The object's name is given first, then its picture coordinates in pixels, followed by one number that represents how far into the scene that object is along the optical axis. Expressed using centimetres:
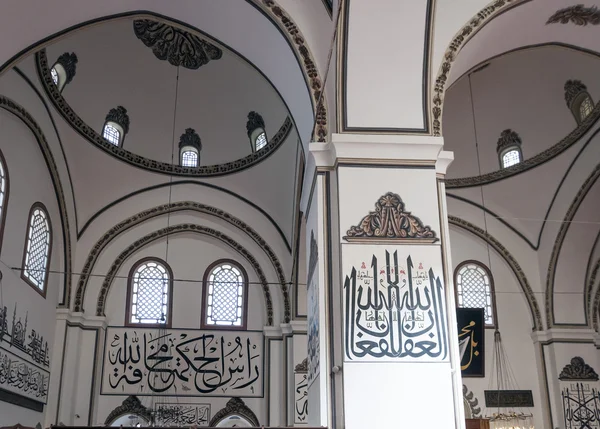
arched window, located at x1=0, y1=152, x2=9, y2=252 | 759
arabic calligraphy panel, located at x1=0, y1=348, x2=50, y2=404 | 752
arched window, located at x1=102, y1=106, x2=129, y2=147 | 988
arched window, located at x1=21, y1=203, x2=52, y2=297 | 843
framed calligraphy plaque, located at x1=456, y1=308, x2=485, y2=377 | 924
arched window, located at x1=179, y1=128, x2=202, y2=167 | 1037
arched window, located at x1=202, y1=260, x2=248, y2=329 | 1049
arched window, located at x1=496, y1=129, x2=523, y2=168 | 1011
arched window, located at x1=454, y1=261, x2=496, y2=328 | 1062
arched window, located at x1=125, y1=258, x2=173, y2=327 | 1030
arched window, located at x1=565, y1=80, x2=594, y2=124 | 912
